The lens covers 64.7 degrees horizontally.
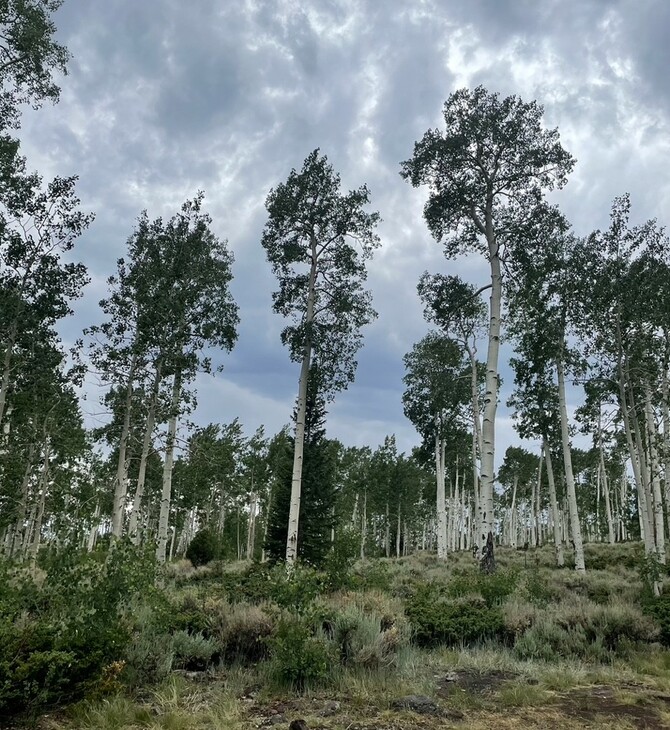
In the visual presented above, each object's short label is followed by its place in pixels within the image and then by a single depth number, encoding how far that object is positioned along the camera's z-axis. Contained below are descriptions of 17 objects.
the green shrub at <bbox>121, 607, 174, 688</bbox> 5.73
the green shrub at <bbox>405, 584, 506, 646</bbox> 8.42
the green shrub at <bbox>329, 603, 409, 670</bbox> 6.76
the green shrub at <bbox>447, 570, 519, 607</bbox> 10.38
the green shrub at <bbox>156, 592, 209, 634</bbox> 6.62
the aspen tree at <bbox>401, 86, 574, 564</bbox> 15.66
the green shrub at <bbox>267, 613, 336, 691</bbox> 5.89
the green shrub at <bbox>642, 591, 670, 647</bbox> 8.57
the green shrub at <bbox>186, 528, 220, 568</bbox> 25.78
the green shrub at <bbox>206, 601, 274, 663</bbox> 7.10
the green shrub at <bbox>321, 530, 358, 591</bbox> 11.03
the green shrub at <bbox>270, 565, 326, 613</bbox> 6.70
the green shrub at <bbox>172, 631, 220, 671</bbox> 6.60
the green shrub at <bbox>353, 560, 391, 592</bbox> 11.39
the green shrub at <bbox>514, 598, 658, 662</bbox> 8.03
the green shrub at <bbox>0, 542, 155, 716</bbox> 4.39
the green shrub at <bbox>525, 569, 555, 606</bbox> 10.54
